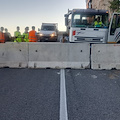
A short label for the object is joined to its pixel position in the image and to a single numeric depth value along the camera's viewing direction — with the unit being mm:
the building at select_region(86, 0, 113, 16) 24284
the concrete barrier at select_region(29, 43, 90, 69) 5356
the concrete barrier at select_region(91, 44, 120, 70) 5269
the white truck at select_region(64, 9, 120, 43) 7740
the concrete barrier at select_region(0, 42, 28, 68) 5420
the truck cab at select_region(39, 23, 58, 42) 14779
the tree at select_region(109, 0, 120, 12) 15526
